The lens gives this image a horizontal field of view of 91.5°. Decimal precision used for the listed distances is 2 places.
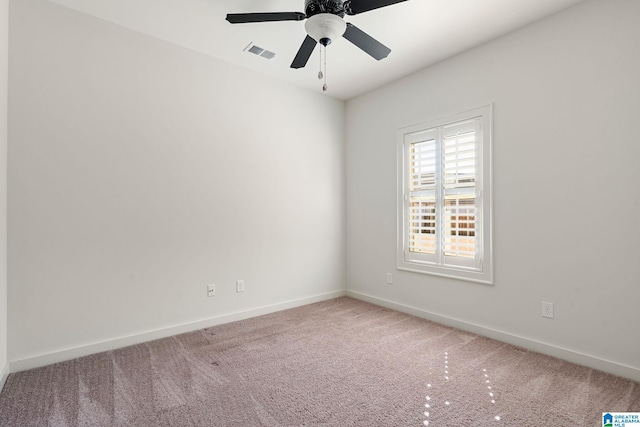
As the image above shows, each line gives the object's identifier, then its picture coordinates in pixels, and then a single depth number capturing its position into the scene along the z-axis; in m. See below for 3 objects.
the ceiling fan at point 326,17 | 1.94
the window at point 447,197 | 3.02
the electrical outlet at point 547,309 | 2.59
